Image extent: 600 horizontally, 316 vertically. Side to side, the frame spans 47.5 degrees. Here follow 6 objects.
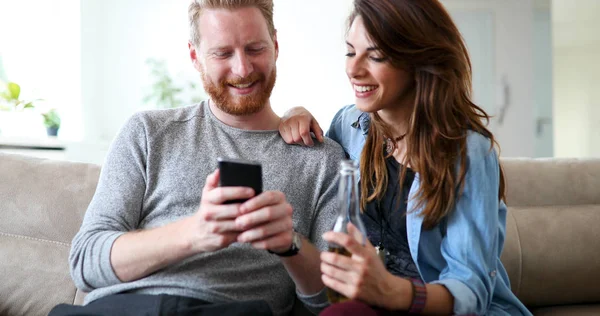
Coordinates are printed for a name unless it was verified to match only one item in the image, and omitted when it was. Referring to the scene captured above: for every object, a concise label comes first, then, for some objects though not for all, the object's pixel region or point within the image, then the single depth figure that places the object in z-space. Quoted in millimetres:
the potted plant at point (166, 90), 6055
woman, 1471
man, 1439
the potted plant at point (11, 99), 5156
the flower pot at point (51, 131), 5264
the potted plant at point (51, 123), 5266
